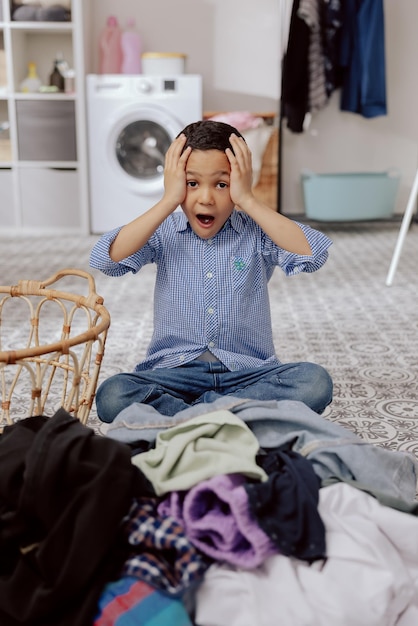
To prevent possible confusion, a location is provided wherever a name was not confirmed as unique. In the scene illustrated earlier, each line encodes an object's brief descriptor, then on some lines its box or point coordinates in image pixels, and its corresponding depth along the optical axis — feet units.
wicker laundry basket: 3.10
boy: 3.86
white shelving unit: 12.39
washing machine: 12.21
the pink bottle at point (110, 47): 12.92
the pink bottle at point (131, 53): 12.84
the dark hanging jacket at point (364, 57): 12.75
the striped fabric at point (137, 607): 2.35
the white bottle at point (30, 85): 12.79
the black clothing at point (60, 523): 2.37
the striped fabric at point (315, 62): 12.42
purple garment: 2.56
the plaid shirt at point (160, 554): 2.46
